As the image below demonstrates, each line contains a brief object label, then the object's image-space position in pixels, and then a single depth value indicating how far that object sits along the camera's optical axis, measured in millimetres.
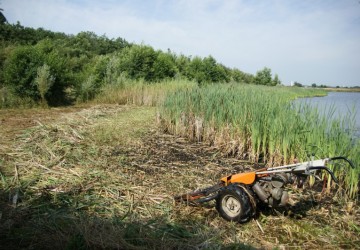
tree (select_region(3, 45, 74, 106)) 10719
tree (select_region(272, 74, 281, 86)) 51231
